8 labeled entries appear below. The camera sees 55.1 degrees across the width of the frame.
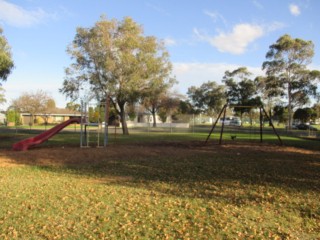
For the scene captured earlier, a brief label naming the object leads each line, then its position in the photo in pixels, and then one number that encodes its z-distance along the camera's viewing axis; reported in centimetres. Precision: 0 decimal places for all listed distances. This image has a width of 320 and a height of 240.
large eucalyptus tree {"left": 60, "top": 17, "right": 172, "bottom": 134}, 2723
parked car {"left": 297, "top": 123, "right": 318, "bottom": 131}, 5259
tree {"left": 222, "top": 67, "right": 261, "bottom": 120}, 5798
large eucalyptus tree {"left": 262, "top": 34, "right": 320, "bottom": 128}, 4675
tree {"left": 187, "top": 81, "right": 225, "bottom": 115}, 8206
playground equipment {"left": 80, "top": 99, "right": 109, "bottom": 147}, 1800
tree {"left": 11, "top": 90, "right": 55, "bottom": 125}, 6619
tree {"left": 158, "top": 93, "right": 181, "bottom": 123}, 6291
